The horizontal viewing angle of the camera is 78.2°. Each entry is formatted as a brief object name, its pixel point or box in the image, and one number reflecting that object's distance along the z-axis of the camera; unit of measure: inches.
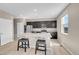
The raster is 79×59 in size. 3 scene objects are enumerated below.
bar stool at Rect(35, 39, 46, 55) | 91.9
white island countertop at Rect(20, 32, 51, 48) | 103.8
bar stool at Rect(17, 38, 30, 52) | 100.2
